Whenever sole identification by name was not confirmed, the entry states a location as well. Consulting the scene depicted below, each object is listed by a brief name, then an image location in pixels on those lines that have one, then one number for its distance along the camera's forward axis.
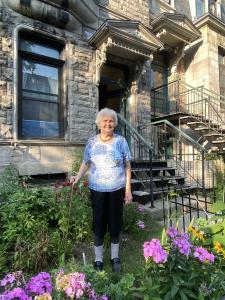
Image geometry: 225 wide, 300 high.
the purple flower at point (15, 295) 1.04
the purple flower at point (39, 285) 1.11
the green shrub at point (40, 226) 2.16
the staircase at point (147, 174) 4.16
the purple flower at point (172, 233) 1.62
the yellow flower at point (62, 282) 1.13
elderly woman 2.18
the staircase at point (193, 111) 6.33
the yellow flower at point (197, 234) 1.80
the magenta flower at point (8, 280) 1.14
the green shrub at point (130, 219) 3.05
